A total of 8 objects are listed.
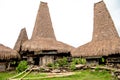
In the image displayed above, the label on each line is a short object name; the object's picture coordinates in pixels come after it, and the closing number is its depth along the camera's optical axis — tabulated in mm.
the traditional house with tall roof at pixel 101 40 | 9010
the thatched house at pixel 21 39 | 13207
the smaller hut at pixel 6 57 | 11113
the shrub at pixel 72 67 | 8197
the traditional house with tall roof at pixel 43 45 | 11060
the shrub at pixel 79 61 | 9066
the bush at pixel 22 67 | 9092
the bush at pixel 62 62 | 9211
